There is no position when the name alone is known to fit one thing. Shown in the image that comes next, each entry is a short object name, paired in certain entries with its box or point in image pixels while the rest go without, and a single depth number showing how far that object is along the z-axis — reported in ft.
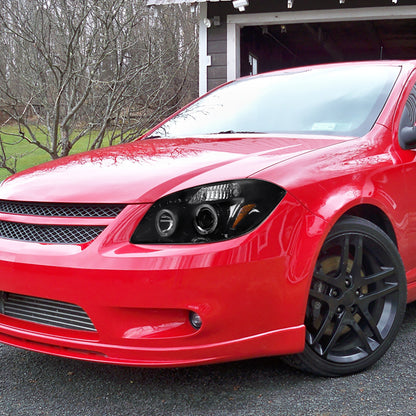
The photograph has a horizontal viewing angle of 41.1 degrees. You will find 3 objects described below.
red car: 6.40
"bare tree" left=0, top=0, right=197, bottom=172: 21.20
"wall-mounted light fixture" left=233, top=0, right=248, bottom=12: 25.85
